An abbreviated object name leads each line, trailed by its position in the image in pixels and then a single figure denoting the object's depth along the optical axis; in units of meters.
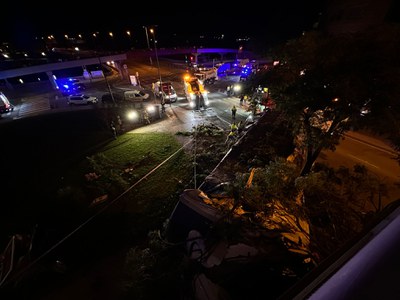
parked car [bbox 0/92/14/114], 22.31
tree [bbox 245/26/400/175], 5.53
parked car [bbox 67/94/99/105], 24.61
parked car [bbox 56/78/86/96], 29.92
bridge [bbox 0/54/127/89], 27.06
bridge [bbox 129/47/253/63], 48.06
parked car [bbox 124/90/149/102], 25.00
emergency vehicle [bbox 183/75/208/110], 22.44
